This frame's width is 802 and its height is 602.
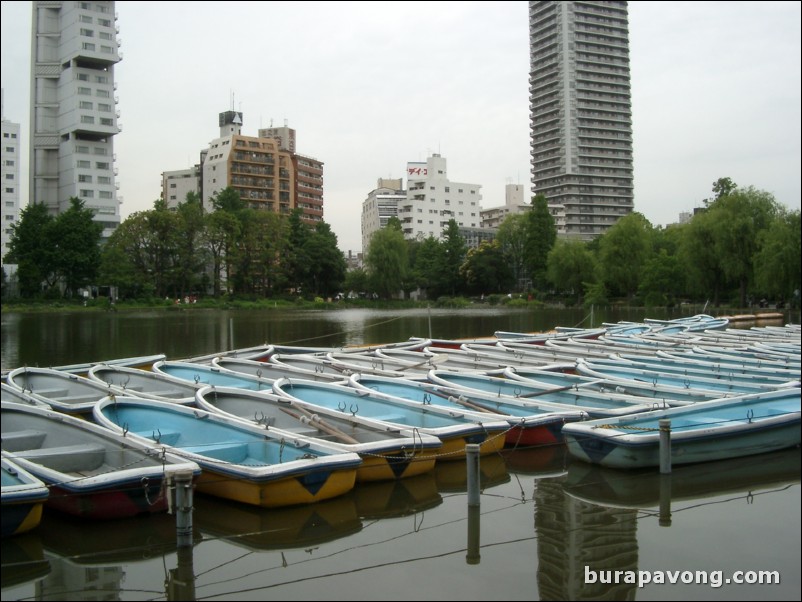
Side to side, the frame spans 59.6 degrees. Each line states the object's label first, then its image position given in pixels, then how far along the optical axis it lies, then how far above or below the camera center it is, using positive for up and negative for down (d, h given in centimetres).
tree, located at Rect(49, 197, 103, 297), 5588 +425
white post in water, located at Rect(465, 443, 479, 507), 662 -170
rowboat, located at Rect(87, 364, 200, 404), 1212 -161
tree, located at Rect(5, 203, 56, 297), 5444 +374
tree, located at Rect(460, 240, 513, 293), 8094 +294
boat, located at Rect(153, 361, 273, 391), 1351 -162
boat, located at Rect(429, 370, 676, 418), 1009 -161
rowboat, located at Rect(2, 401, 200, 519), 687 -177
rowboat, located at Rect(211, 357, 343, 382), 1370 -157
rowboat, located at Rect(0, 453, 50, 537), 632 -183
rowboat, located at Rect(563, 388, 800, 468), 819 -168
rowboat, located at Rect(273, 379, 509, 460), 895 -170
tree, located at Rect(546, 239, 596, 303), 6469 +258
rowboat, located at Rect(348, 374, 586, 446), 966 -169
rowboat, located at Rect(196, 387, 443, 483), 820 -173
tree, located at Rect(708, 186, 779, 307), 4025 +371
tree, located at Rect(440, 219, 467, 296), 8369 +454
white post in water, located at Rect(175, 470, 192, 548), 605 -183
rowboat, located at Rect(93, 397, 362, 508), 726 -179
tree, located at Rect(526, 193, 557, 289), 7544 +637
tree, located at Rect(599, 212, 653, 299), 5722 +332
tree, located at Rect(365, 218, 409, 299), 7588 +377
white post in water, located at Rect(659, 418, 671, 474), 772 -169
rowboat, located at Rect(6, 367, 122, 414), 1087 -161
